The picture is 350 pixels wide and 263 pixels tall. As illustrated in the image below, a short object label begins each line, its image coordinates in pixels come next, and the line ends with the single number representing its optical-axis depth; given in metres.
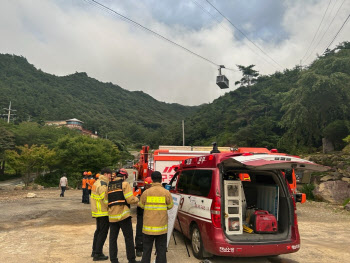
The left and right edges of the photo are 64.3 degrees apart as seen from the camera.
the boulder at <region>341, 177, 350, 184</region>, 14.34
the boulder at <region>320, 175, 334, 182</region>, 15.09
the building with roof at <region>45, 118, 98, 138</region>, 92.50
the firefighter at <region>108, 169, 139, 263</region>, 4.78
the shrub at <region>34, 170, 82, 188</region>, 31.56
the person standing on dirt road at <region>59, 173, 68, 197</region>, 17.80
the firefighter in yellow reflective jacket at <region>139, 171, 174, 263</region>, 4.42
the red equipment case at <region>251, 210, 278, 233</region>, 5.19
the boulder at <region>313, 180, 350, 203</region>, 13.84
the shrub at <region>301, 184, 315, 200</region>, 14.95
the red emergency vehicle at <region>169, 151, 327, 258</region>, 4.72
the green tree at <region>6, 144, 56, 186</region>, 29.27
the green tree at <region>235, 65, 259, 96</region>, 69.38
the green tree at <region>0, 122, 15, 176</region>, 36.44
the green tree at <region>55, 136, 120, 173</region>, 31.17
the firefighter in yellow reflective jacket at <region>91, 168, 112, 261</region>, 5.21
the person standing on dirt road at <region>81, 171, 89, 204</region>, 14.07
